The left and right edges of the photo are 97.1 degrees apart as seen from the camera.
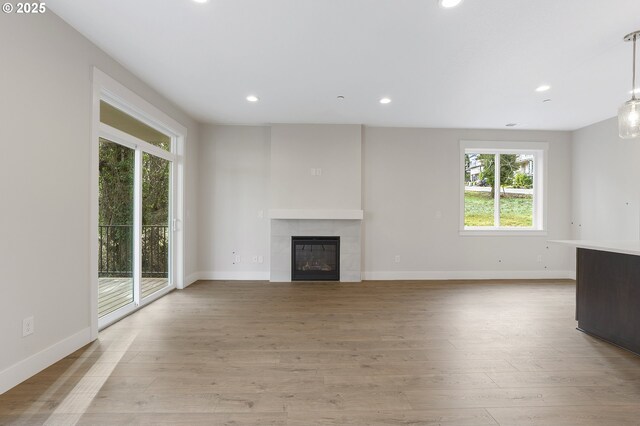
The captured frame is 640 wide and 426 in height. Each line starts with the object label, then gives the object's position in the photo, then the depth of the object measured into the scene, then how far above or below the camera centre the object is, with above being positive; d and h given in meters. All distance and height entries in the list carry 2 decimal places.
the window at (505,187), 5.21 +0.52
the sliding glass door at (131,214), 2.91 -0.03
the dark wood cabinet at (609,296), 2.42 -0.75
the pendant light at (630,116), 2.41 +0.87
